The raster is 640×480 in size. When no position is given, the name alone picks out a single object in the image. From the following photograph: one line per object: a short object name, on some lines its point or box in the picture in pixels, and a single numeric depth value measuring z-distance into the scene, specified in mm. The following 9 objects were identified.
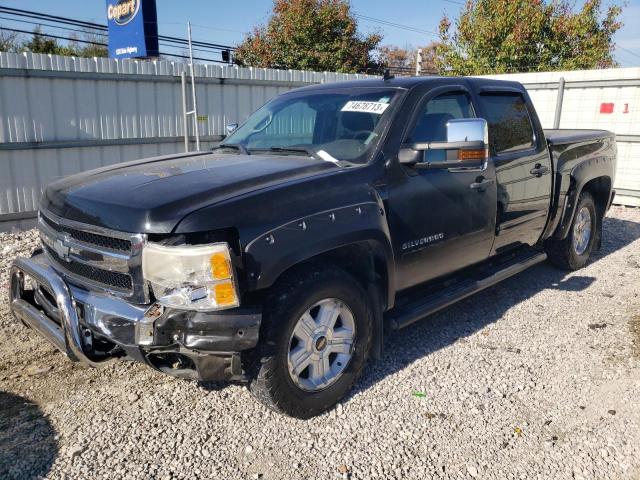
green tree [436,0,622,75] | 17516
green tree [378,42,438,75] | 42281
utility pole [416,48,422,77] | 21891
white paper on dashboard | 3494
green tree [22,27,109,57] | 26870
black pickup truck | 2652
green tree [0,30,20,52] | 25278
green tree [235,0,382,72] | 21750
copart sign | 12422
